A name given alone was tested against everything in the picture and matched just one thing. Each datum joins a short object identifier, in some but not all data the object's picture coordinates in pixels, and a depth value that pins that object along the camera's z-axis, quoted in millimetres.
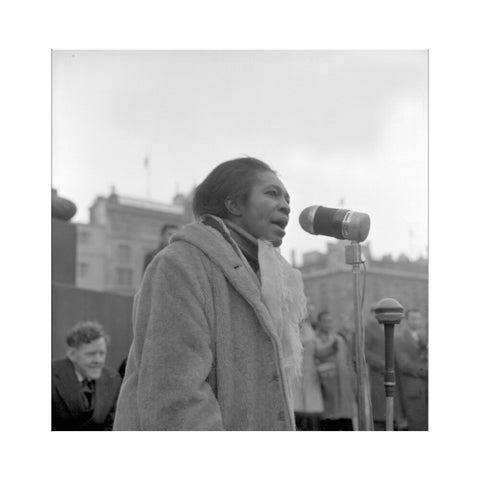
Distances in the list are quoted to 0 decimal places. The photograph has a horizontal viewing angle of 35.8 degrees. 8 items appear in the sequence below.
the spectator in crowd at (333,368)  4660
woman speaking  1784
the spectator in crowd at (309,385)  4532
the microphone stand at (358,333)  2158
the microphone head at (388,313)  2229
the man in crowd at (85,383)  3145
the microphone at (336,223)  2094
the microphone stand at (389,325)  2230
